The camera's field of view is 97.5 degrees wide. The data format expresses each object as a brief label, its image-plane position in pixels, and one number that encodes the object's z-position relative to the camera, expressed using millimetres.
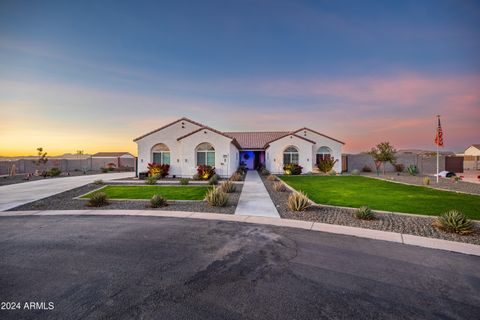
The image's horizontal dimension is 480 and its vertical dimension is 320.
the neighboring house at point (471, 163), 31503
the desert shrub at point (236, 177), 18938
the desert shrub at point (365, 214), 7641
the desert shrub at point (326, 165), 25281
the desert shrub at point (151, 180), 16906
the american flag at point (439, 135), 18172
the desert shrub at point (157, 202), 9883
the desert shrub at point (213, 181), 16997
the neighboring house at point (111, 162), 33656
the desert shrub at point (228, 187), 13154
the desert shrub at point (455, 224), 6168
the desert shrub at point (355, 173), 24803
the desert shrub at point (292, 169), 24267
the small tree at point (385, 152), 22234
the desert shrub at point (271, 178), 18945
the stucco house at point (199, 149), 21312
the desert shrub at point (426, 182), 16509
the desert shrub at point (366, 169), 29291
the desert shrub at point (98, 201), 10117
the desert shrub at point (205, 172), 20000
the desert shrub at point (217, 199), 9859
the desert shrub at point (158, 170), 21047
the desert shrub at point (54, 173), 24247
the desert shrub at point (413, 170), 25498
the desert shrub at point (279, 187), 14083
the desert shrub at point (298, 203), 8922
